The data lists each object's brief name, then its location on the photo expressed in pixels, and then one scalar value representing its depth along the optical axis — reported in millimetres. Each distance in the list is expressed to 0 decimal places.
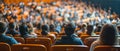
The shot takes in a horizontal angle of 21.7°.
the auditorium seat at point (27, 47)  4359
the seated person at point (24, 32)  7377
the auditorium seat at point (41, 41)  5780
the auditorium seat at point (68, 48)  4336
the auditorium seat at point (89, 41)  5668
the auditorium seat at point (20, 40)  5758
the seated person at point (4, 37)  5406
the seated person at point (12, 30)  7941
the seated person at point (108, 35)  4598
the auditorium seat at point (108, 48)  4090
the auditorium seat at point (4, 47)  4434
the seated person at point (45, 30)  7823
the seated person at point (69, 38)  5330
